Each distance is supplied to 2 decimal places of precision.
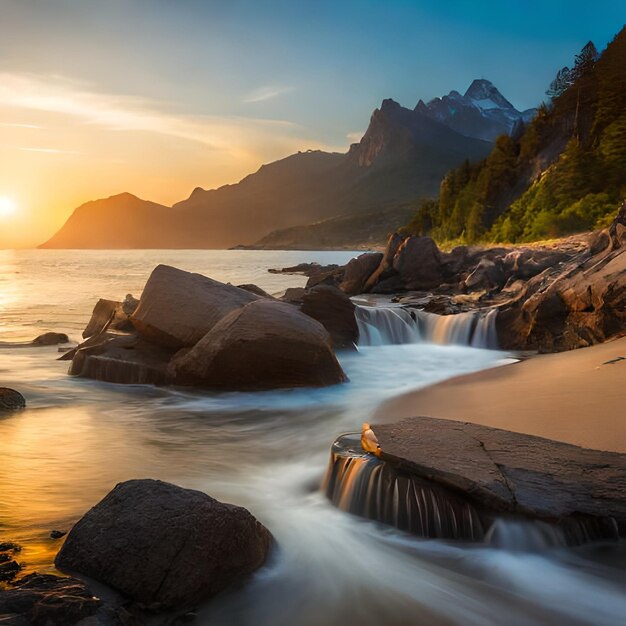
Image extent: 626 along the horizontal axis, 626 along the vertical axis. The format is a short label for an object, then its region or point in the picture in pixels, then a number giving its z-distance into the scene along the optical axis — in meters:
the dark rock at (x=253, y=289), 16.30
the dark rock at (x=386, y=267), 30.20
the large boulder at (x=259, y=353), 9.98
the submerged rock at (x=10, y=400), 9.20
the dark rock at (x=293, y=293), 19.41
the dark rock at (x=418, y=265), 29.56
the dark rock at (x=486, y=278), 23.09
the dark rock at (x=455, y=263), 29.98
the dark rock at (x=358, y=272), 30.63
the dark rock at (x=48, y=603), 2.95
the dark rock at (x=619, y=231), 13.14
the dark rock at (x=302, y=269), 61.12
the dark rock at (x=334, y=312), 14.44
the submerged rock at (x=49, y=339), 16.47
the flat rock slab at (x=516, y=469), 4.75
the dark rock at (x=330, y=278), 32.41
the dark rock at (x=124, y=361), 11.04
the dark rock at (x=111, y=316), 13.62
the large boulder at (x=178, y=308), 10.96
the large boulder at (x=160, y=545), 3.82
